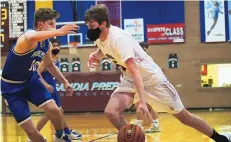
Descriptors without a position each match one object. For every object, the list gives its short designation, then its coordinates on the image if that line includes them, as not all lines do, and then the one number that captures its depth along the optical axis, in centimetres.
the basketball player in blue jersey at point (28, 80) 513
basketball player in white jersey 475
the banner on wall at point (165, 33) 1647
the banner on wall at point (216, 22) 1619
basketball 439
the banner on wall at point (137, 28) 1669
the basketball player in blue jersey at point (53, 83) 729
